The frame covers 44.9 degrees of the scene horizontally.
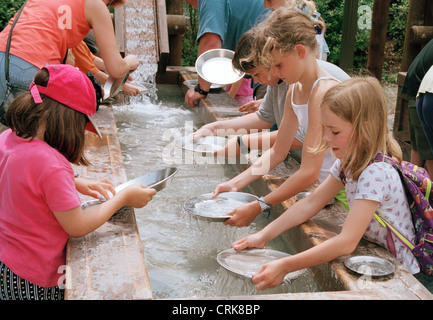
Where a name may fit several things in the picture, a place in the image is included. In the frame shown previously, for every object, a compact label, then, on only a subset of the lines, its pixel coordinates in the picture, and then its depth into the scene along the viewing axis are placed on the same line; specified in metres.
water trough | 1.70
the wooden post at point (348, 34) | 5.64
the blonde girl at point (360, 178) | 2.02
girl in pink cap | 1.84
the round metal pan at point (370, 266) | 1.96
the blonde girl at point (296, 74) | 2.43
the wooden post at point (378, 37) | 6.06
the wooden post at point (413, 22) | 5.68
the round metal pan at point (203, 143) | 3.33
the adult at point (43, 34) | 2.74
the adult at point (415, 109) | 3.83
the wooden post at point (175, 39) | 7.10
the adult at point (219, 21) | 4.50
